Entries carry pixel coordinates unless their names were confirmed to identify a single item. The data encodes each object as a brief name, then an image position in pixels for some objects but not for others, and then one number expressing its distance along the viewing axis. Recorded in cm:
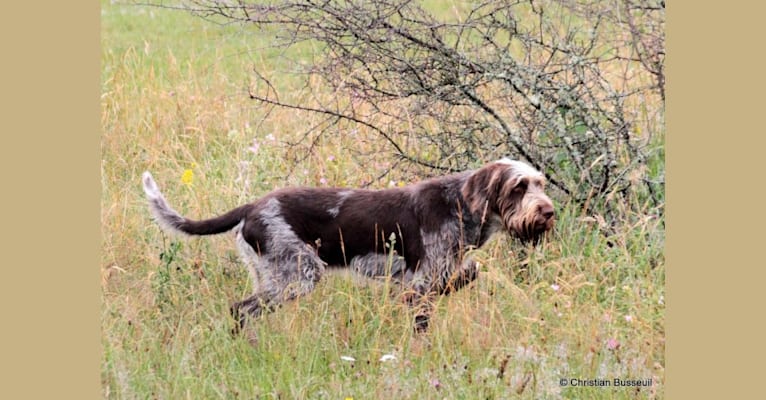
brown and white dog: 1355
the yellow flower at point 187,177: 1538
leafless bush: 1595
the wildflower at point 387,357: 1185
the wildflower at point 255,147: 1617
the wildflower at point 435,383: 1146
